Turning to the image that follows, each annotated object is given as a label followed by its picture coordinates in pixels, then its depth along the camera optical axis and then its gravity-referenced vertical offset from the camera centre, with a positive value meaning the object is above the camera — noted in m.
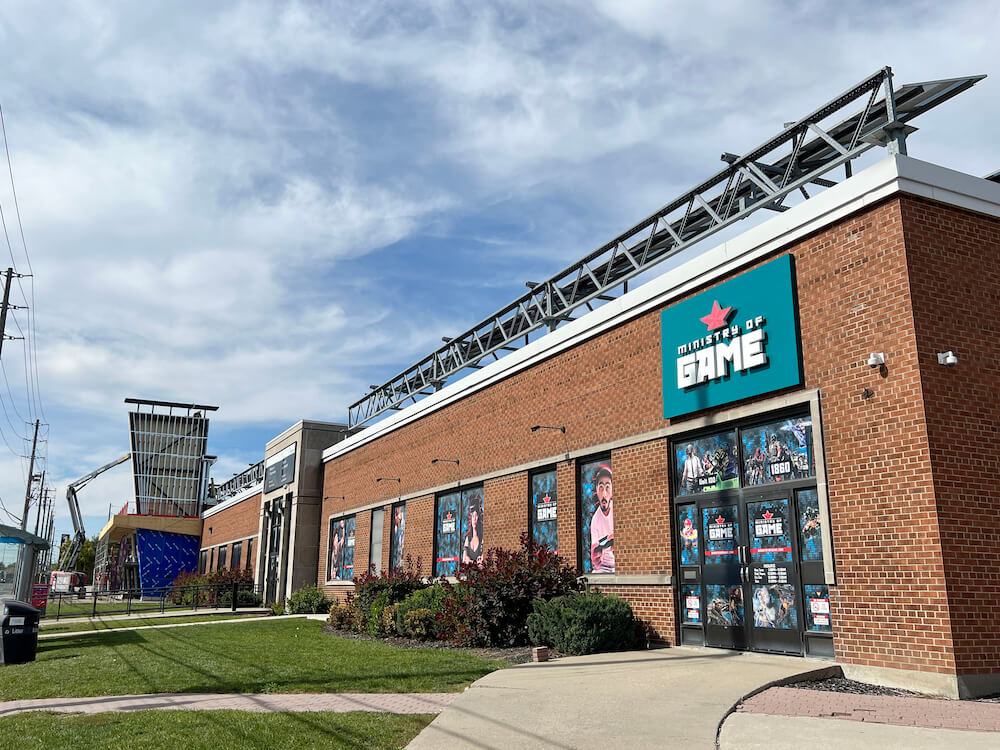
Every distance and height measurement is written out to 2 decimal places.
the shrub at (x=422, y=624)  17.52 -1.40
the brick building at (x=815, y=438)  9.71 +1.78
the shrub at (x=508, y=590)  15.28 -0.59
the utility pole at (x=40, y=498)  84.71 +6.50
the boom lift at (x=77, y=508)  95.38 +6.34
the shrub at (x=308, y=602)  30.50 -1.56
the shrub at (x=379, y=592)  20.97 -0.85
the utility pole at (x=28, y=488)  63.14 +5.87
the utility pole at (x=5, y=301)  31.91 +10.74
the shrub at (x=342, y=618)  22.35 -1.60
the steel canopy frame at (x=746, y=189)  11.88 +6.68
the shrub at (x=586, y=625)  13.09 -1.08
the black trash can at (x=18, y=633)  15.48 -1.38
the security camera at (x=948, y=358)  9.99 +2.45
